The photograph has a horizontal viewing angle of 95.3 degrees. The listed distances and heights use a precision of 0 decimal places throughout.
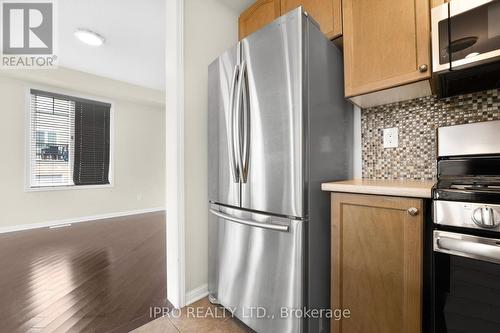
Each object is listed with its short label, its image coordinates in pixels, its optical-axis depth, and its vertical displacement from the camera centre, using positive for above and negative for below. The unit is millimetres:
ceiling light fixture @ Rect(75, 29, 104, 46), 2701 +1610
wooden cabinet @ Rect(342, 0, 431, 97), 1098 +650
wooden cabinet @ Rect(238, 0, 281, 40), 1725 +1236
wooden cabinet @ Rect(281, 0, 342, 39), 1374 +957
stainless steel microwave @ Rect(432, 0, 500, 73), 923 +568
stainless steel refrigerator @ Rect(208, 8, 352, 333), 1142 +5
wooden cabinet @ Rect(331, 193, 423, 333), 929 -426
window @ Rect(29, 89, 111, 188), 3898 +518
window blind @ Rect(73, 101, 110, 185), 4336 +497
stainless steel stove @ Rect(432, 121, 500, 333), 773 -321
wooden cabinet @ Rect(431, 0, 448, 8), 1053 +769
